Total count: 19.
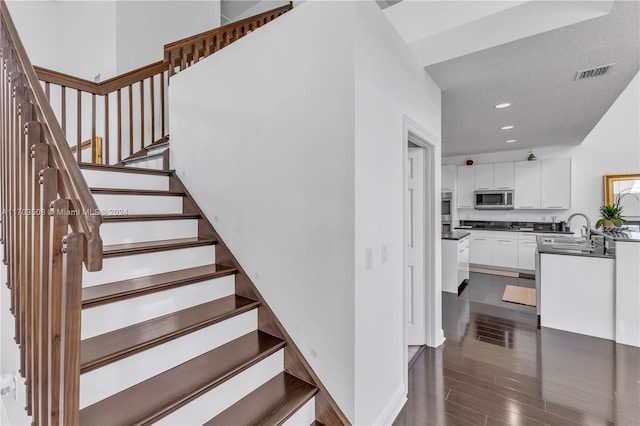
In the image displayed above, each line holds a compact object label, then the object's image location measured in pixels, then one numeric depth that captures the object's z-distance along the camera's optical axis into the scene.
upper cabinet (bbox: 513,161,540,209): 6.44
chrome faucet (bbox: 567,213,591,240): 4.36
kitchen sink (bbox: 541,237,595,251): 3.80
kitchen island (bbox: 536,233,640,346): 3.18
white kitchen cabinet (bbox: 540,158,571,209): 6.13
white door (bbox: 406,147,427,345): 3.04
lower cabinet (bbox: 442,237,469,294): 4.78
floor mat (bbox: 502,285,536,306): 4.49
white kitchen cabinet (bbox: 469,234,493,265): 6.64
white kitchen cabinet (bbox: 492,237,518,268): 6.34
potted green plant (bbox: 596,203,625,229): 3.82
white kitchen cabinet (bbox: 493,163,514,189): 6.72
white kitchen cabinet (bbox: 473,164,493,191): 6.98
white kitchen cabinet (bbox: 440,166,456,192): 7.51
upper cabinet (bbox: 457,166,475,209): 7.28
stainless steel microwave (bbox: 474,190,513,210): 6.72
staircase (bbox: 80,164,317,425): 1.41
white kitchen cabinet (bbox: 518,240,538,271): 6.14
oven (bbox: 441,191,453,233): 7.10
